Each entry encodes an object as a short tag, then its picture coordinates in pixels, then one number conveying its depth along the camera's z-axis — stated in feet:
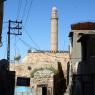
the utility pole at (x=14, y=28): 128.00
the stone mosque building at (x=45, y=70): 114.24
